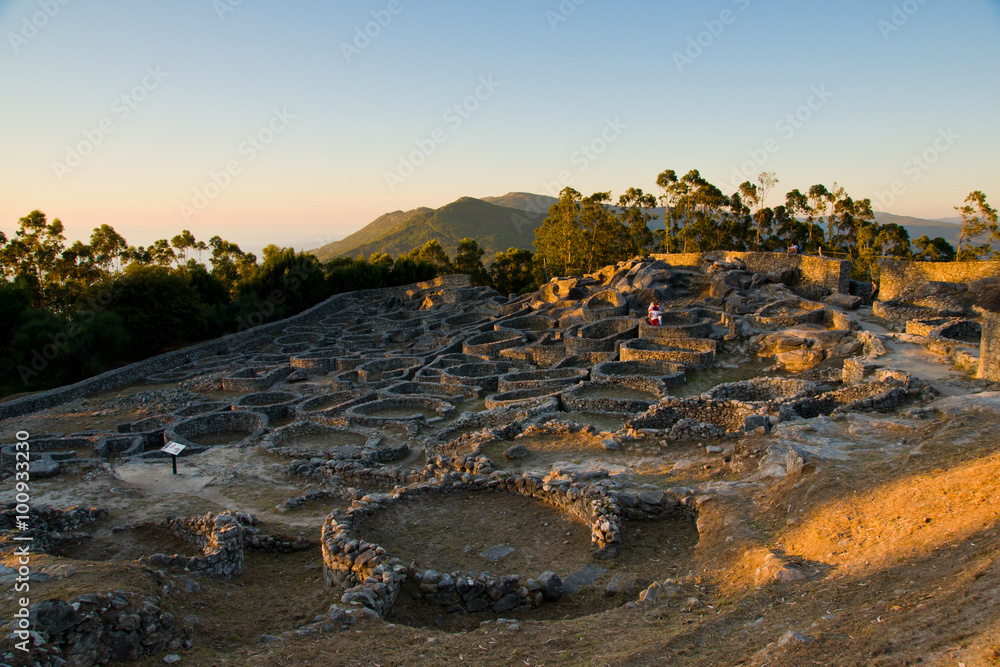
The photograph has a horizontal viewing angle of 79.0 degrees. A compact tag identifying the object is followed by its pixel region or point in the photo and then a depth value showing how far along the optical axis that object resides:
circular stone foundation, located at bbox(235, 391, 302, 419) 22.50
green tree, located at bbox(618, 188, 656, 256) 64.31
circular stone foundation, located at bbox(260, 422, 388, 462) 16.55
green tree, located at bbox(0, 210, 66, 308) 47.78
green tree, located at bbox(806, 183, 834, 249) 54.78
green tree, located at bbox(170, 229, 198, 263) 66.56
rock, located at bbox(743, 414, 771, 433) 13.67
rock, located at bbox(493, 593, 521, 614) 8.55
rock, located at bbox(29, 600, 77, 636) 6.45
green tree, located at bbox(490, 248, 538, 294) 67.06
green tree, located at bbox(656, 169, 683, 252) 57.94
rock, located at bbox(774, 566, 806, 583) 7.18
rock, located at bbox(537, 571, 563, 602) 8.66
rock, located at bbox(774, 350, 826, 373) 22.00
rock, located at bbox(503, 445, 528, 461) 14.61
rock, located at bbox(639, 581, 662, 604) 7.69
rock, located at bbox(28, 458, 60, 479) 16.31
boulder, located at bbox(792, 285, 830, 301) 33.44
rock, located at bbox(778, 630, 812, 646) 5.40
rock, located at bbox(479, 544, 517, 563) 9.97
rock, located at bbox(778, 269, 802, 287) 35.75
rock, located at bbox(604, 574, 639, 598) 8.61
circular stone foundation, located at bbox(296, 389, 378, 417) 21.45
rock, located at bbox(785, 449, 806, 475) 10.73
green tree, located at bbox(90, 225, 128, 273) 55.66
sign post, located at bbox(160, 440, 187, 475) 14.98
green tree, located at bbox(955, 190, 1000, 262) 39.28
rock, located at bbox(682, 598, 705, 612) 7.22
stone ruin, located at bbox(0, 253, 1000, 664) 9.13
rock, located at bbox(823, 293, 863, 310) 30.34
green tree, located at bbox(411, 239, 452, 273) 72.62
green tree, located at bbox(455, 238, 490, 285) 67.69
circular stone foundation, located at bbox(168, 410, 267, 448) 20.55
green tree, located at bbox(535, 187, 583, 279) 60.62
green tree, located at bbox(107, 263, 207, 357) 39.16
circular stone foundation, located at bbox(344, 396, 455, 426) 20.29
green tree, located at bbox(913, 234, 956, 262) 48.28
